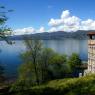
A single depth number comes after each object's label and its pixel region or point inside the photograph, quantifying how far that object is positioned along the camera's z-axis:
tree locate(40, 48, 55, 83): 22.24
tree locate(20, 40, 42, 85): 21.07
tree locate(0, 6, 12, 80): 6.95
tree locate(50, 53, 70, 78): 24.40
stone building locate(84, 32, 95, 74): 20.21
